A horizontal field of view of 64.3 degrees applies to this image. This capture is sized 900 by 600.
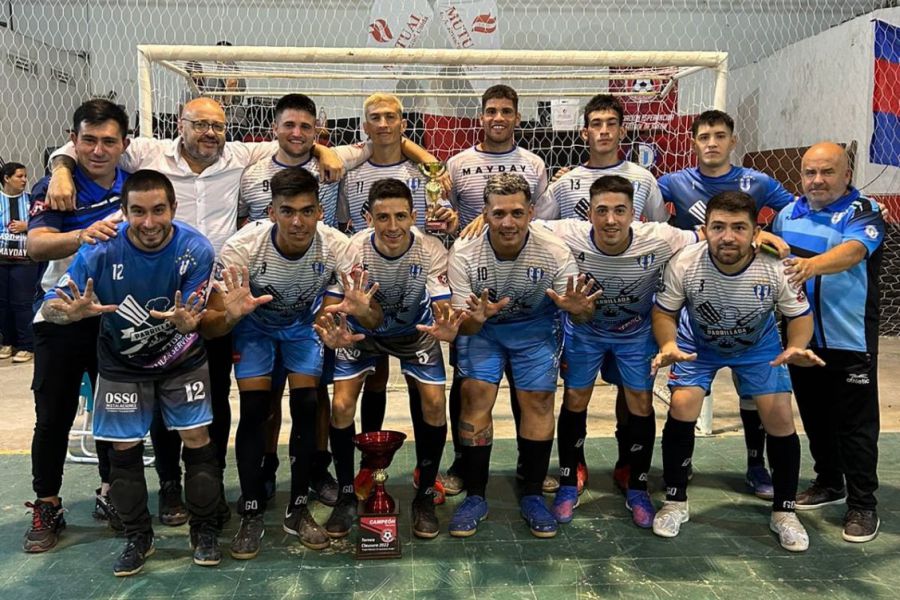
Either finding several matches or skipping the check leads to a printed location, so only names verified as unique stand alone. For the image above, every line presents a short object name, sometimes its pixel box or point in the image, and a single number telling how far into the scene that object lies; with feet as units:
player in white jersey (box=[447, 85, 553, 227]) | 10.87
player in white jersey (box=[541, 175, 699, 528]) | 9.52
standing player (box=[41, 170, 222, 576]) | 8.11
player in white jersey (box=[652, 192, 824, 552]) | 9.04
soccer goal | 13.42
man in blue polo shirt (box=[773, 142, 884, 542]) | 9.55
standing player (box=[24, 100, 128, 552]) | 8.84
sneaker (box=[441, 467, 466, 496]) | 11.18
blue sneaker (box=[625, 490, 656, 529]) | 9.89
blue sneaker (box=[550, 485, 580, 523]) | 10.08
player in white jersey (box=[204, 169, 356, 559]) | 8.86
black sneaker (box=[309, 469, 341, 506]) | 10.69
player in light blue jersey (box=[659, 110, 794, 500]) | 10.87
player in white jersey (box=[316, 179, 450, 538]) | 9.33
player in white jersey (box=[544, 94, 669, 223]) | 10.64
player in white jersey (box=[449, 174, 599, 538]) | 9.20
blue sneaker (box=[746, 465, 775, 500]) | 11.01
